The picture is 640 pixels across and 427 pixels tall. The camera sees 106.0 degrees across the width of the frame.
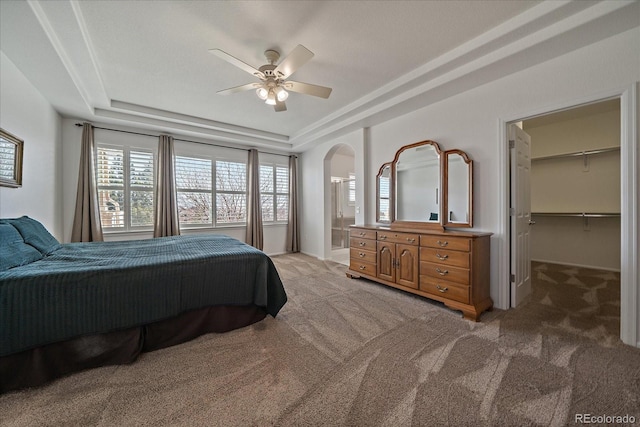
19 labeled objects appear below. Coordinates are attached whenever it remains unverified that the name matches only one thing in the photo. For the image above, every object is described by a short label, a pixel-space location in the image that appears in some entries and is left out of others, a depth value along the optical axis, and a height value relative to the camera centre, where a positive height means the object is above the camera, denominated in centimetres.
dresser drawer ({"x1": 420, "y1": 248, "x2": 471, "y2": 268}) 249 -46
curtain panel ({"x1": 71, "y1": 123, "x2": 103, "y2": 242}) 371 +25
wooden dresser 246 -58
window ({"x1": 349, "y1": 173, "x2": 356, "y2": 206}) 675 +69
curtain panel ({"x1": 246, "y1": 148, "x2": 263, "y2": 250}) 522 +18
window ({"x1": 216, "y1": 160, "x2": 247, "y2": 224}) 505 +49
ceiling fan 213 +136
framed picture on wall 221 +54
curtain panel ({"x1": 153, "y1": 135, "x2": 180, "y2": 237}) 425 +38
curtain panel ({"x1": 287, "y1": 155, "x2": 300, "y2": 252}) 582 +17
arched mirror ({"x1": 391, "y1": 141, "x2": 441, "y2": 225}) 319 +45
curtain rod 395 +144
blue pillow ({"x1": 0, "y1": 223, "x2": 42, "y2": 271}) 167 -27
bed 150 -63
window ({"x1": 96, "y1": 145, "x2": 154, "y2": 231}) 398 +48
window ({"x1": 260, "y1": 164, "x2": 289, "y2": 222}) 559 +54
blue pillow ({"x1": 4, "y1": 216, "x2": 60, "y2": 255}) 211 -18
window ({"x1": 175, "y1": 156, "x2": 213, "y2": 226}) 462 +50
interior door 264 +2
